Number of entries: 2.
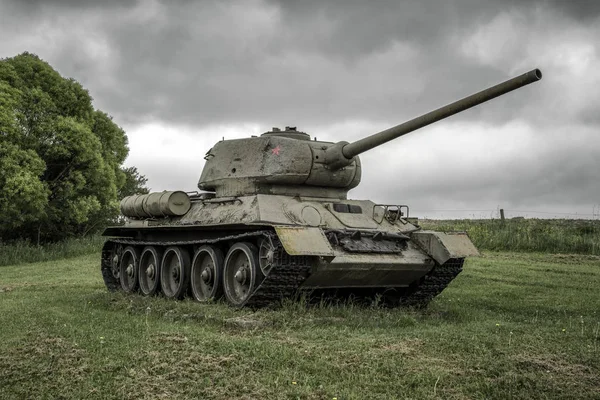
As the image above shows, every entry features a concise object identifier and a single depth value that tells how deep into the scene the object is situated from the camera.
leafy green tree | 25.77
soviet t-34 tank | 11.14
